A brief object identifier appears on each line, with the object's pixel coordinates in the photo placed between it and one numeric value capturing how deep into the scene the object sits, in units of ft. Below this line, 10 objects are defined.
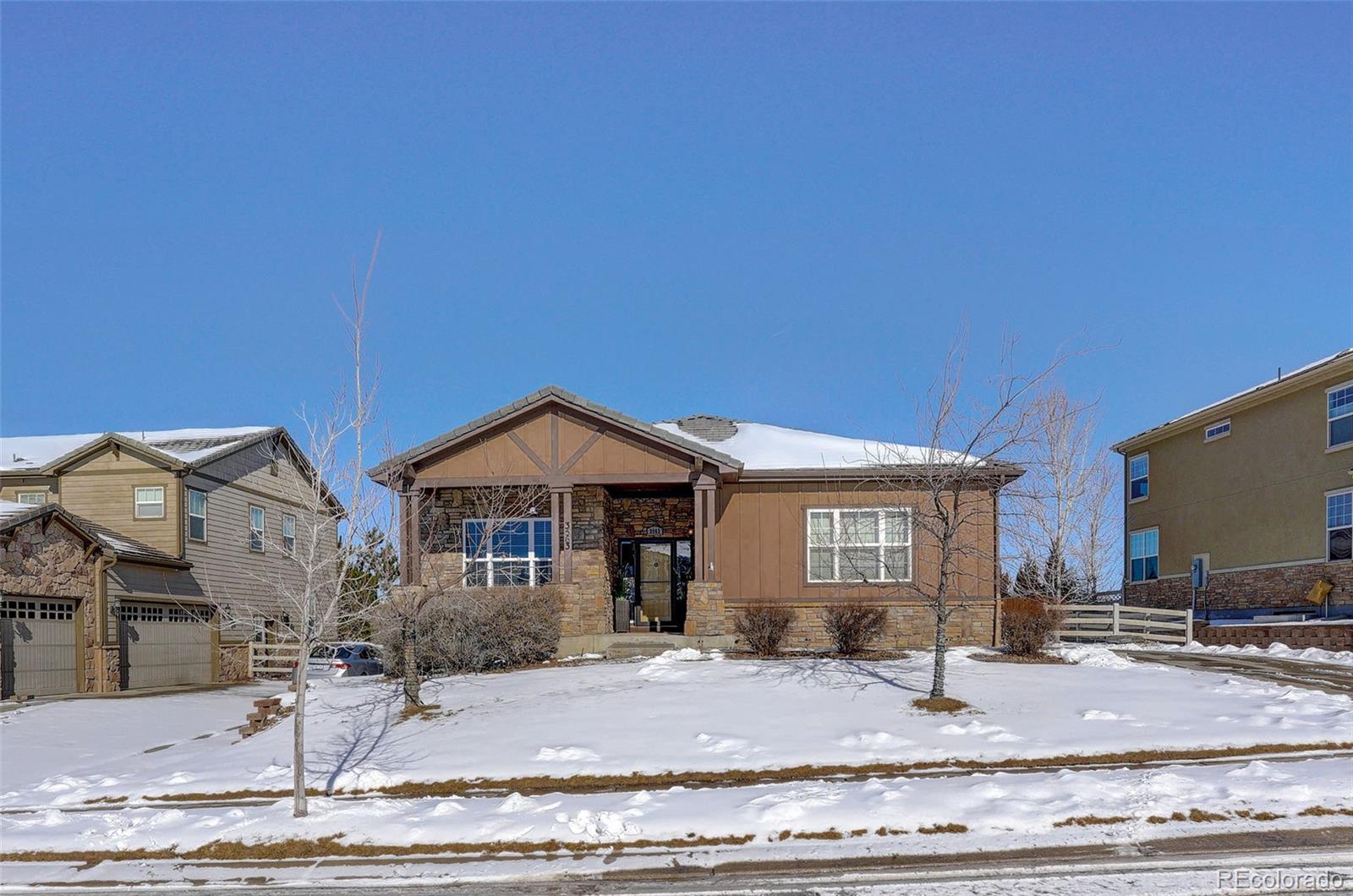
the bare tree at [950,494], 44.09
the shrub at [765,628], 56.39
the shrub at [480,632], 54.24
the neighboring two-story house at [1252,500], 76.33
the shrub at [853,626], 54.85
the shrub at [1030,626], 55.88
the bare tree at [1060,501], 104.42
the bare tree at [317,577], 29.78
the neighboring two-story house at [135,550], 69.51
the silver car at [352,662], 74.02
